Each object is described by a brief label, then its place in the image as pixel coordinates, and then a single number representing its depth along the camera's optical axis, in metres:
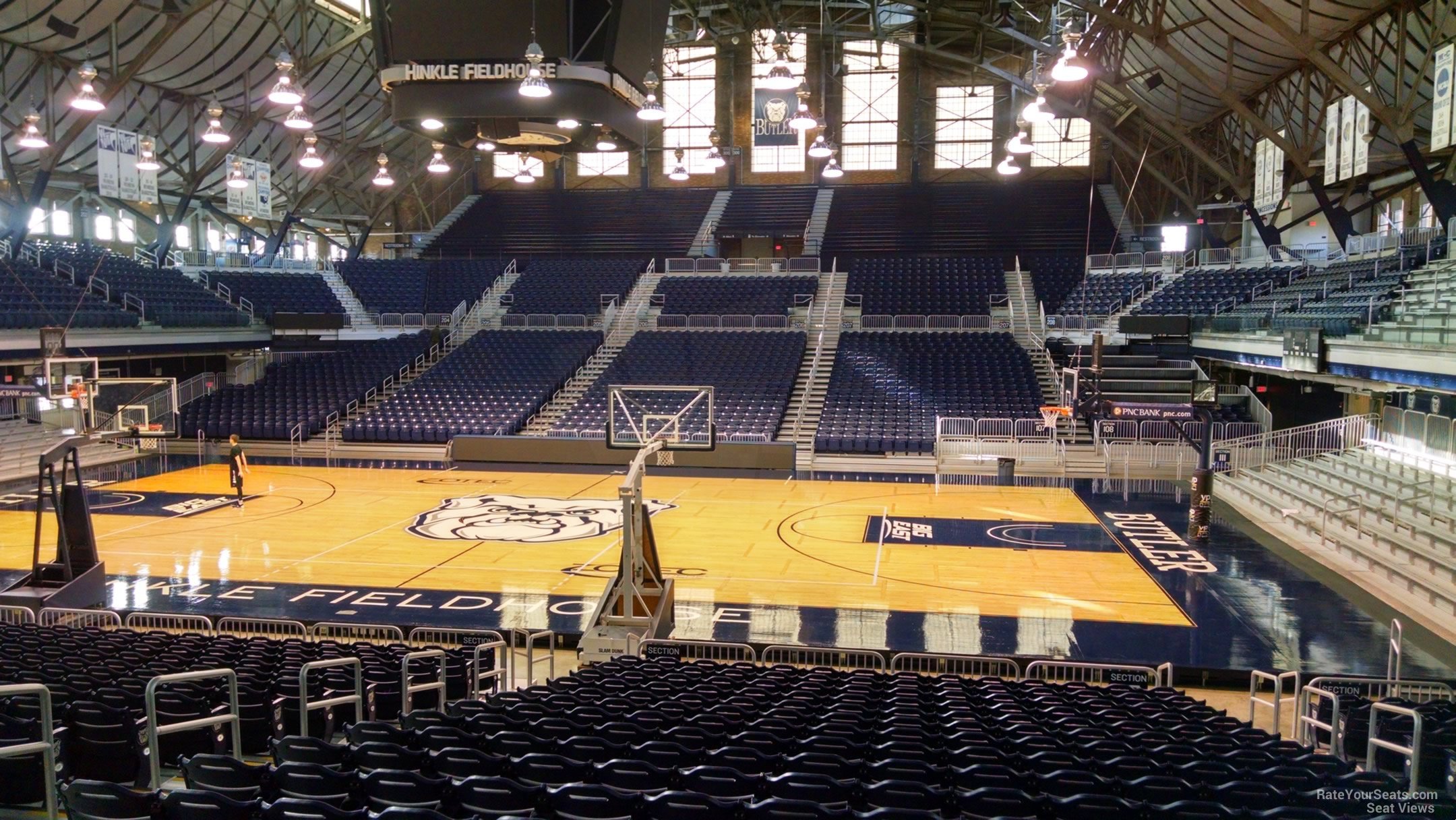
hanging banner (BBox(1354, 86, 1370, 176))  23.58
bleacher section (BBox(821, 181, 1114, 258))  42.28
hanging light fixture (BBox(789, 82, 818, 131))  22.53
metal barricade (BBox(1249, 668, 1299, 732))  8.71
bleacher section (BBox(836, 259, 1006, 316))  36.59
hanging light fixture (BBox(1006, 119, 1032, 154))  30.22
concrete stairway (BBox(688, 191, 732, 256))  43.88
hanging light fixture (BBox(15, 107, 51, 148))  20.88
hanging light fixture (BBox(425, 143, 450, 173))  29.84
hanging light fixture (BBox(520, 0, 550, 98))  12.04
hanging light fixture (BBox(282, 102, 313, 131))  16.86
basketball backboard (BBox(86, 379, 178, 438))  28.66
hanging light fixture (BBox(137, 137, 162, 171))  22.64
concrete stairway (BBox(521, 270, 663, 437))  31.39
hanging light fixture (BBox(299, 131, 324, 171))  24.03
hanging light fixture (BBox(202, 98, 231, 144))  18.95
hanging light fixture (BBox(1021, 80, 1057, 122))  20.84
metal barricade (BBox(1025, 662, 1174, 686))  10.87
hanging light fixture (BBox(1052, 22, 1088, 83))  17.09
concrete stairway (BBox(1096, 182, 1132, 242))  41.59
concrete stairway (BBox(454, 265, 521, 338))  38.47
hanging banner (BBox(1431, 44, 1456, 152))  19.75
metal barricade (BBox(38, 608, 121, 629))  12.64
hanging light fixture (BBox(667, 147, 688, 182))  32.88
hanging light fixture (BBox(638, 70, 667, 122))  14.65
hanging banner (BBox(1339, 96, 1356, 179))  24.36
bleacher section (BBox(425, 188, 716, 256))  45.41
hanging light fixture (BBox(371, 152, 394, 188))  31.58
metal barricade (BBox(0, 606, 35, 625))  12.20
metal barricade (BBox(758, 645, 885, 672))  11.81
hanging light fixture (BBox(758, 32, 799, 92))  14.95
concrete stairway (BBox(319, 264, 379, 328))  39.62
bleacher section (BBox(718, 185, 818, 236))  44.41
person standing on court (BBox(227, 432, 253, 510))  22.09
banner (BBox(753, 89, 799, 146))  32.38
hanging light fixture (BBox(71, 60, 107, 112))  17.78
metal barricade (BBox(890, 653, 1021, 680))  11.58
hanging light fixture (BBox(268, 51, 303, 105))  15.91
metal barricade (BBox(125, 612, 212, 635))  12.81
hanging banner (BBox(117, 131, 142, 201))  29.31
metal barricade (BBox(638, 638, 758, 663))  11.43
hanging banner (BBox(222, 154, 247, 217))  34.12
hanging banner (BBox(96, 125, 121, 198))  28.50
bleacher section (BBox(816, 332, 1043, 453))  28.23
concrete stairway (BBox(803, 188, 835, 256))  43.25
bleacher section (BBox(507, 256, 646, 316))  39.16
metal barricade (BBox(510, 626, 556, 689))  10.59
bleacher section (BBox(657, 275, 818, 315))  37.44
